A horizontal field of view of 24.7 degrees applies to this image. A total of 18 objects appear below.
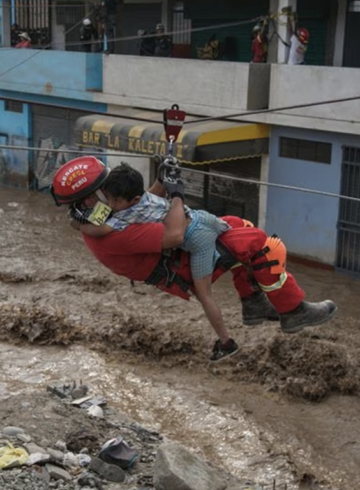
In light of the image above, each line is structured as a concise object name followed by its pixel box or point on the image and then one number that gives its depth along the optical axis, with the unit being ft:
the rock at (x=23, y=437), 23.76
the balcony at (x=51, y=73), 59.57
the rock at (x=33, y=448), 22.78
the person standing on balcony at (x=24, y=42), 67.87
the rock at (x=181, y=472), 20.80
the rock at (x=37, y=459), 21.72
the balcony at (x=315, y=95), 43.88
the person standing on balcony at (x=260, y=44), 49.75
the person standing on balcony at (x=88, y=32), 62.34
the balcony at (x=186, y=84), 48.60
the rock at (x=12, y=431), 24.45
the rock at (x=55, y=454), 22.65
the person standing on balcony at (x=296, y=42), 46.83
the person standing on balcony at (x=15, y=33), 72.59
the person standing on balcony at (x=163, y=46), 58.29
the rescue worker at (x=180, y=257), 16.02
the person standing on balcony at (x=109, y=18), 63.31
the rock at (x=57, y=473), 21.35
